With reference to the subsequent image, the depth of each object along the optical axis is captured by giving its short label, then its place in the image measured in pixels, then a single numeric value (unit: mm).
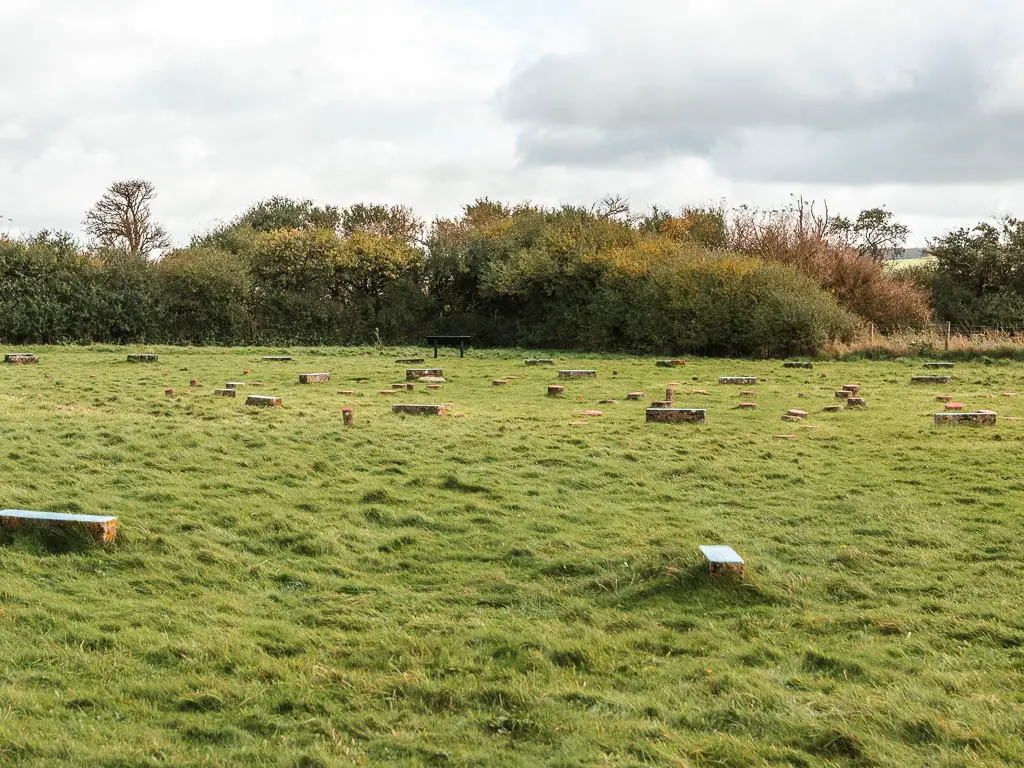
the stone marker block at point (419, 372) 19125
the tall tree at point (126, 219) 49625
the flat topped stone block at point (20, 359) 22183
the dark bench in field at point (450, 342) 34875
